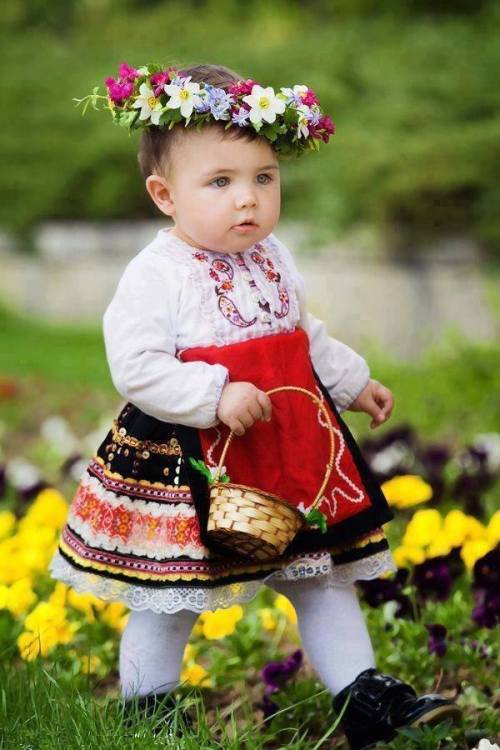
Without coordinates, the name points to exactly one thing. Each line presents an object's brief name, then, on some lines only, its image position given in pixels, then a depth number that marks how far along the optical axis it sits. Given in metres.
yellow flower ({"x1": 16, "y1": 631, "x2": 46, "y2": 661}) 5.45
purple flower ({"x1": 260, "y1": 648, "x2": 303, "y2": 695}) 5.52
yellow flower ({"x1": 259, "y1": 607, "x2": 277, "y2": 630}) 6.53
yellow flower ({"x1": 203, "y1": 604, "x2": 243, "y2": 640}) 5.77
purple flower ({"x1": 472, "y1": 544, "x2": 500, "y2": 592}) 5.50
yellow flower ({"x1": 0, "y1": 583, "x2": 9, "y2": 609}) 5.82
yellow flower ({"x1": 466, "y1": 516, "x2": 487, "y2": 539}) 6.02
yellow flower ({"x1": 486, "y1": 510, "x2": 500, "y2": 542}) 5.77
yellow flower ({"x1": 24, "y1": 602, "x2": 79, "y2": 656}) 5.70
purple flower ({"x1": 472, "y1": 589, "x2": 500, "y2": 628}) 5.43
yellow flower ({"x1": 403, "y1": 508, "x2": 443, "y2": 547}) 5.99
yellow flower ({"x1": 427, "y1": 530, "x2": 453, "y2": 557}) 5.91
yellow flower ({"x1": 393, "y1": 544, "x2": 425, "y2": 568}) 5.94
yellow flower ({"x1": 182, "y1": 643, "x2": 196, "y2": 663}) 6.06
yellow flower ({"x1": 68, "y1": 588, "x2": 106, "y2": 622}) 6.22
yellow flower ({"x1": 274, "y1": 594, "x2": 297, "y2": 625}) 6.18
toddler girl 4.62
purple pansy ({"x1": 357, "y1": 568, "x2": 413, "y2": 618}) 5.75
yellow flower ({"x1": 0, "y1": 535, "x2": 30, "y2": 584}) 6.37
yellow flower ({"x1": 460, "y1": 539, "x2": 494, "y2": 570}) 5.83
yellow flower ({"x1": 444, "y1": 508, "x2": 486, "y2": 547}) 5.98
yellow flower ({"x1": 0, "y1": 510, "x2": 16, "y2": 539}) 6.71
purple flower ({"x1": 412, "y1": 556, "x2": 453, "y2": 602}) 5.79
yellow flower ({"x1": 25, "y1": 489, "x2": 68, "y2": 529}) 6.93
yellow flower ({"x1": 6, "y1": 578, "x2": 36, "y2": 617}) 5.87
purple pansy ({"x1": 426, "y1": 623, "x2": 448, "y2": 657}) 5.46
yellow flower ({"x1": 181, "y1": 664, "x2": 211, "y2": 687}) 5.62
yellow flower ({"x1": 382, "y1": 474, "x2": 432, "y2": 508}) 6.60
